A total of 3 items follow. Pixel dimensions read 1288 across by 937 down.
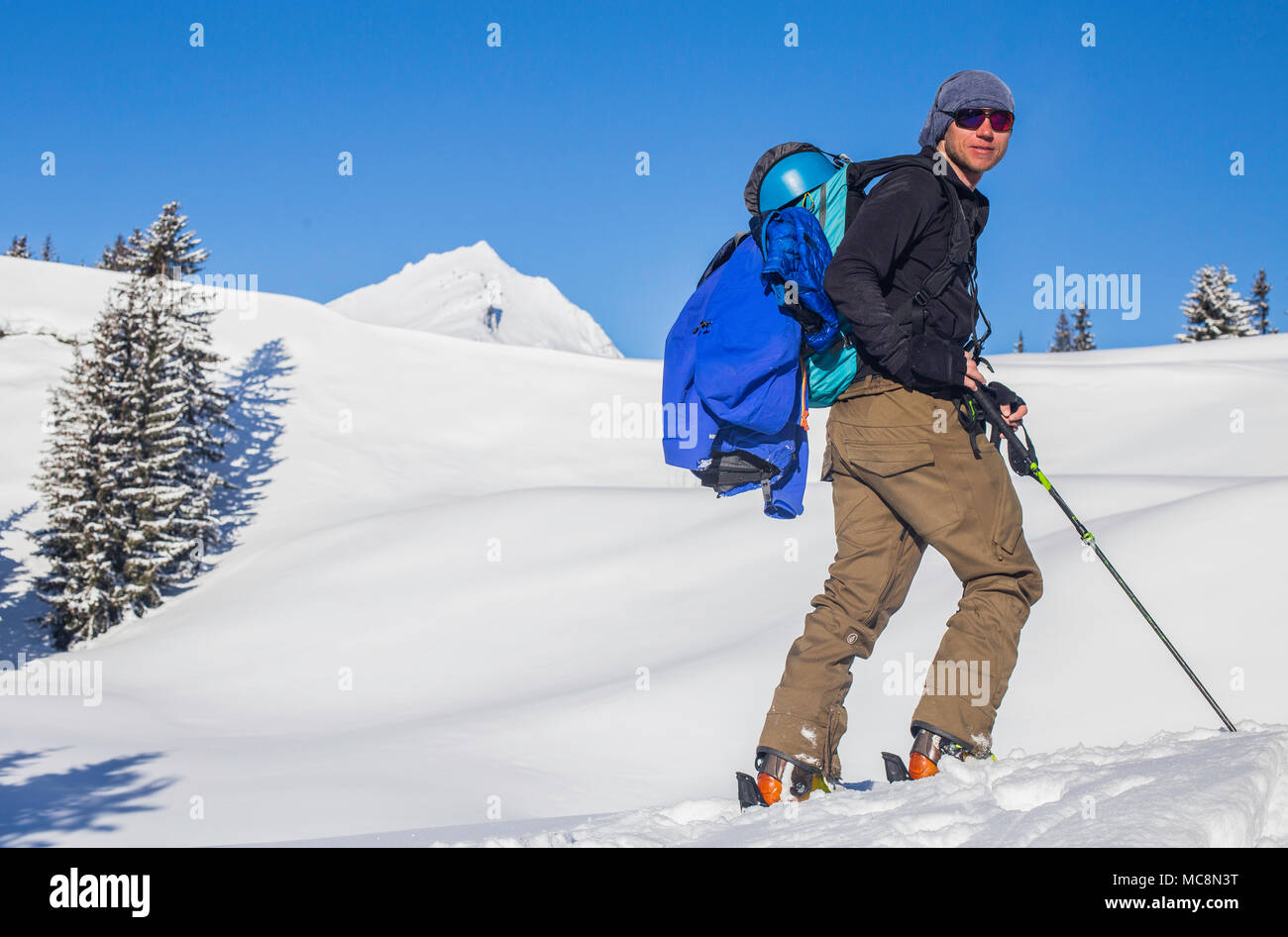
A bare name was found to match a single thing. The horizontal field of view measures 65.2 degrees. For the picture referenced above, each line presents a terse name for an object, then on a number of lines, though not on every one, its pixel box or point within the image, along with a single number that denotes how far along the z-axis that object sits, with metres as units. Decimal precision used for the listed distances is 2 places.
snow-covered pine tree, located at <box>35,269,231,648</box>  16.59
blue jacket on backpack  3.04
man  3.09
